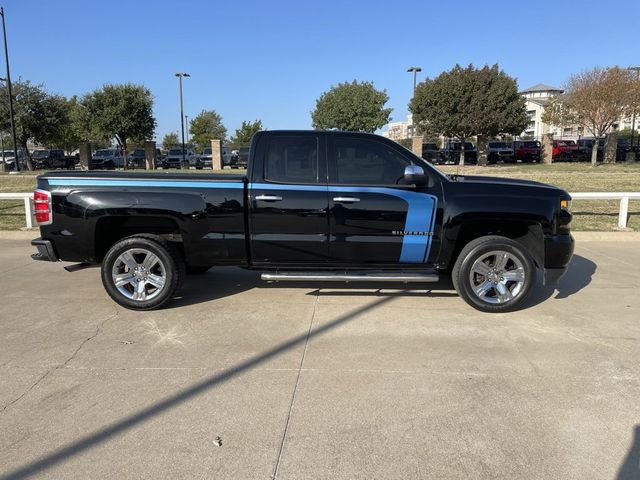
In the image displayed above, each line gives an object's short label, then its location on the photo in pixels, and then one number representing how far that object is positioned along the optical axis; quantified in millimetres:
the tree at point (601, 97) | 32844
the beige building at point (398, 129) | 151325
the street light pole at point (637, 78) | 33281
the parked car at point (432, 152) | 40594
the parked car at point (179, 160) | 41594
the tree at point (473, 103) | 36844
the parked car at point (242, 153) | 30231
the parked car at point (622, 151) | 41212
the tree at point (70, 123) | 38500
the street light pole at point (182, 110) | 41716
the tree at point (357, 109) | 52781
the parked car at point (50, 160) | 39281
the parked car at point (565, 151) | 41281
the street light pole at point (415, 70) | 41656
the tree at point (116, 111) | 38062
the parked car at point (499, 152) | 40469
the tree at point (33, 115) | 35344
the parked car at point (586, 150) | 41656
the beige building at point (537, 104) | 94875
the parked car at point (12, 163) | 36219
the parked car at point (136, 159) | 41594
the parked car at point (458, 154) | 41375
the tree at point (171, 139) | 90138
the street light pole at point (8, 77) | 30250
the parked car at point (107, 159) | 39969
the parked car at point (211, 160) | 40425
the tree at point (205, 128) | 71938
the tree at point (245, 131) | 68588
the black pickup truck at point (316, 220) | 5309
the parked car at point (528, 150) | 40562
